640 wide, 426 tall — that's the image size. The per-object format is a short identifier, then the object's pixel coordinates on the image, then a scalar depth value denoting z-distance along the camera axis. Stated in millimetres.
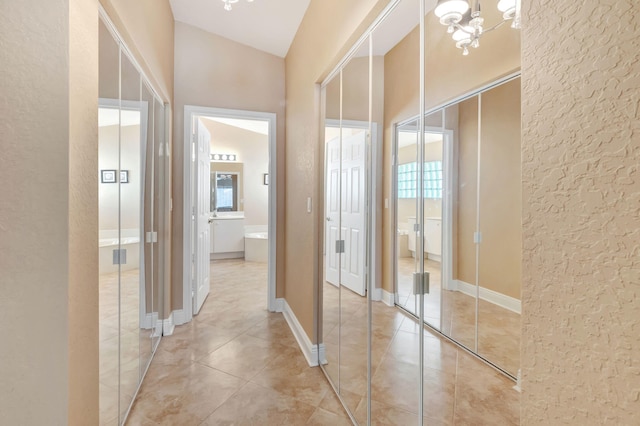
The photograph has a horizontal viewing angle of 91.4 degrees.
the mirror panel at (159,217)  2391
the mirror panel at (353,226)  1707
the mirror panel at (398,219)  1257
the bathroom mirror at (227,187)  6375
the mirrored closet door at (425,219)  869
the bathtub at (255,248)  5973
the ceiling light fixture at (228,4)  1922
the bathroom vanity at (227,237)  5988
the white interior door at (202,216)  3182
